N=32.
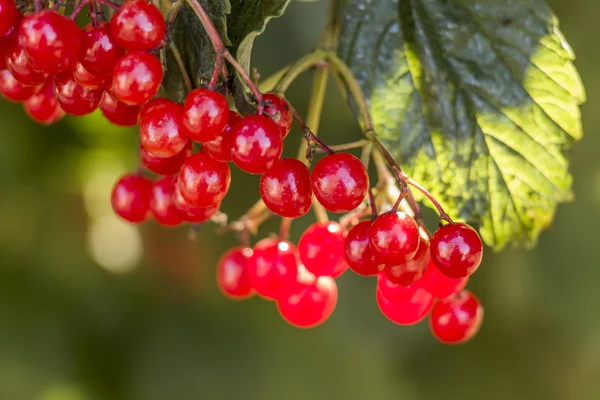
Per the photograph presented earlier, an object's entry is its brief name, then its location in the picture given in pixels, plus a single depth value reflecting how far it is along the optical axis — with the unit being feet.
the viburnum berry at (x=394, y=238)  1.51
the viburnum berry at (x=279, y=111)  1.49
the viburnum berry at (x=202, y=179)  1.50
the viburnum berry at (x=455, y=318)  1.63
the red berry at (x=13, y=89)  1.58
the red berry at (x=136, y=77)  1.47
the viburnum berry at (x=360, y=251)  1.53
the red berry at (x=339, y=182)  1.49
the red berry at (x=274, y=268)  1.65
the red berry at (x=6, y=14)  1.49
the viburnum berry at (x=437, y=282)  1.57
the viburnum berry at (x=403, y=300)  1.58
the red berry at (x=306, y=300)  1.65
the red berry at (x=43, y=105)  1.62
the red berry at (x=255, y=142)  1.47
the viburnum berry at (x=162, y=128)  1.48
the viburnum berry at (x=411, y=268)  1.53
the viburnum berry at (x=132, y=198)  1.66
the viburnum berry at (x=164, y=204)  1.62
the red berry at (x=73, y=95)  1.51
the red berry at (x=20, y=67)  1.50
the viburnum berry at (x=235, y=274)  1.69
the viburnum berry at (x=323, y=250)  1.60
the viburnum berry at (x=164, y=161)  1.54
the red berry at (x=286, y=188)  1.49
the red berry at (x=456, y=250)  1.51
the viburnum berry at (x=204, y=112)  1.46
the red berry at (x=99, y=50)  1.48
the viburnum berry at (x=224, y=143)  1.49
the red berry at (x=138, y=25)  1.47
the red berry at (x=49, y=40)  1.47
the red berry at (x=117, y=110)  1.53
